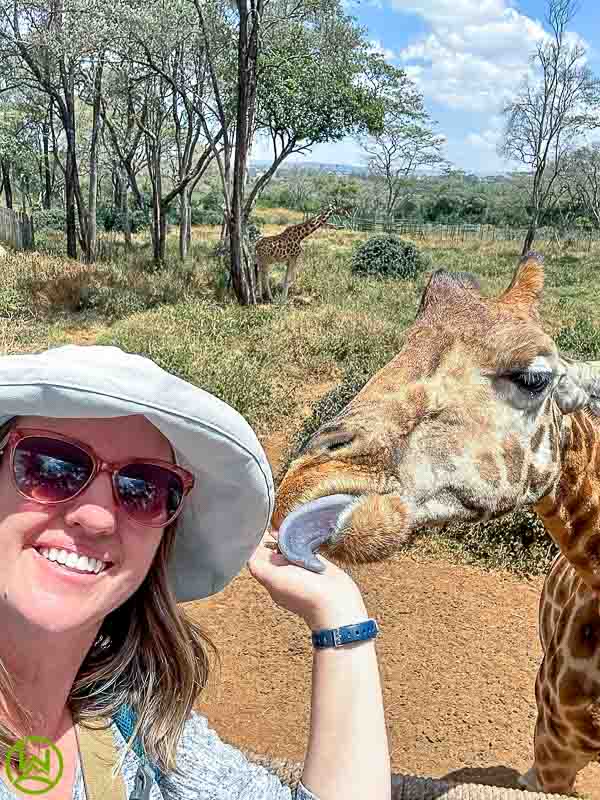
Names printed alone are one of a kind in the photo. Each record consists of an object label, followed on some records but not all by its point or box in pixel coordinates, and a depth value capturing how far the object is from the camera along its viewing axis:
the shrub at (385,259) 18.52
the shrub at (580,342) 9.27
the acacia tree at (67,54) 13.18
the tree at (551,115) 23.09
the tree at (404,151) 40.65
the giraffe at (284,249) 15.07
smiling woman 1.29
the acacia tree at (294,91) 13.55
